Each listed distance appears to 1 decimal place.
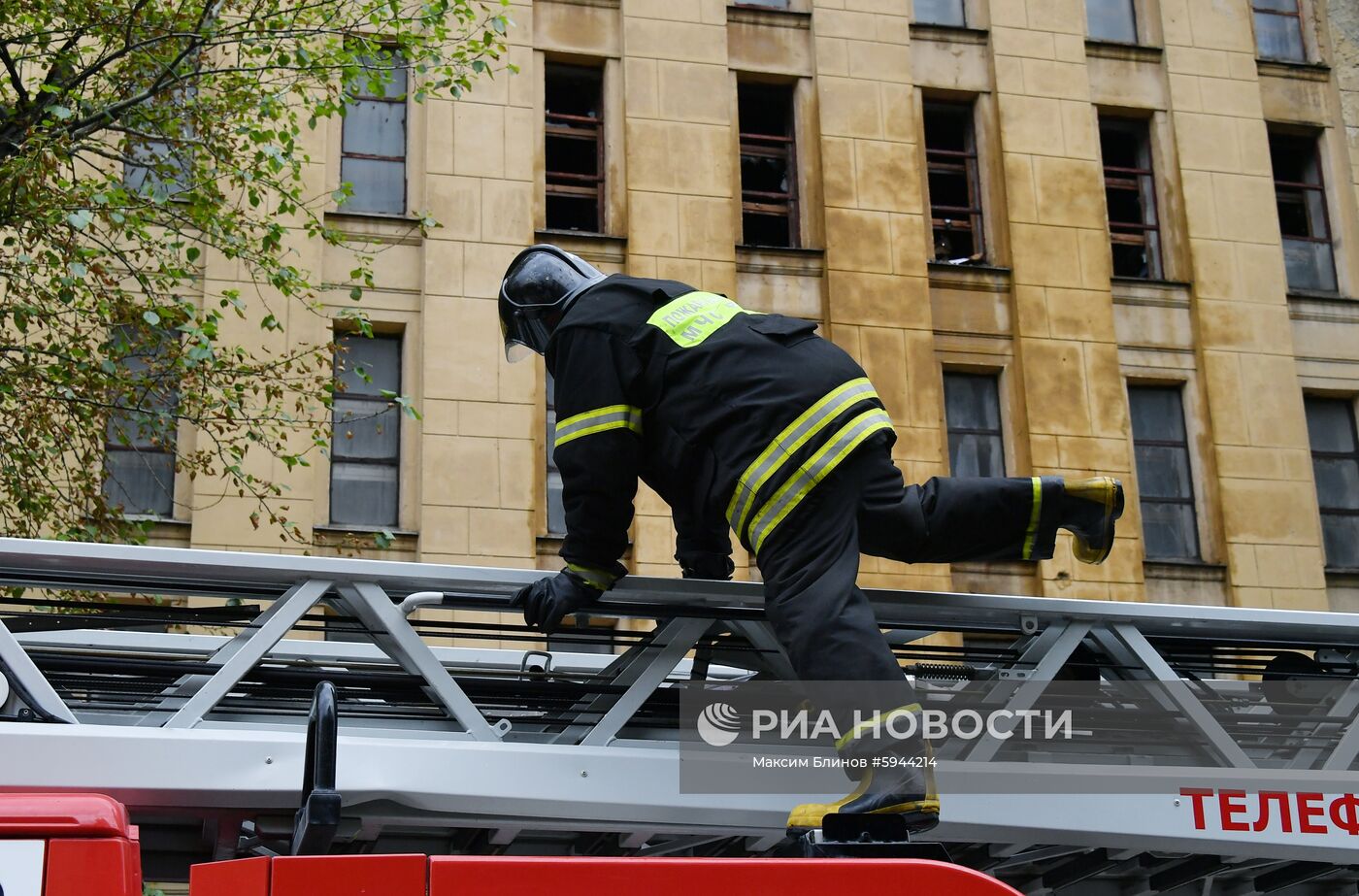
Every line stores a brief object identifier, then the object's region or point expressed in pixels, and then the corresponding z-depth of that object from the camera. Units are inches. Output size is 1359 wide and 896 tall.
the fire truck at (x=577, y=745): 121.3
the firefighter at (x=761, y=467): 154.9
